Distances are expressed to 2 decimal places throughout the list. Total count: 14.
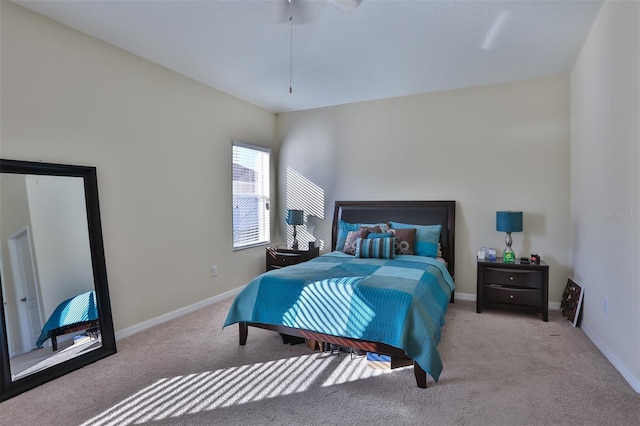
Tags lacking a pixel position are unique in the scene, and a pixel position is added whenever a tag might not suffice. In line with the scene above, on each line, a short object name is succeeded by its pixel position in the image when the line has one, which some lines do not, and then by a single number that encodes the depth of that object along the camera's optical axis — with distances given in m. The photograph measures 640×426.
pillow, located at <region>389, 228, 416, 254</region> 3.88
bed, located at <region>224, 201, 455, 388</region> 2.25
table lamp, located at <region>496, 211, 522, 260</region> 3.68
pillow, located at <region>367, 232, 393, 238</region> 3.78
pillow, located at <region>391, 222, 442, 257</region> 3.92
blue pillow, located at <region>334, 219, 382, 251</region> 4.29
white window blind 4.64
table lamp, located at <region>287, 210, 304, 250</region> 4.78
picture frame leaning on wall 3.26
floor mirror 2.31
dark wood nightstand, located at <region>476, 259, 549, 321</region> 3.50
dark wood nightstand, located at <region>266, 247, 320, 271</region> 4.57
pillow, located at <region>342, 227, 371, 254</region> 3.93
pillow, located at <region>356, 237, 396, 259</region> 3.62
